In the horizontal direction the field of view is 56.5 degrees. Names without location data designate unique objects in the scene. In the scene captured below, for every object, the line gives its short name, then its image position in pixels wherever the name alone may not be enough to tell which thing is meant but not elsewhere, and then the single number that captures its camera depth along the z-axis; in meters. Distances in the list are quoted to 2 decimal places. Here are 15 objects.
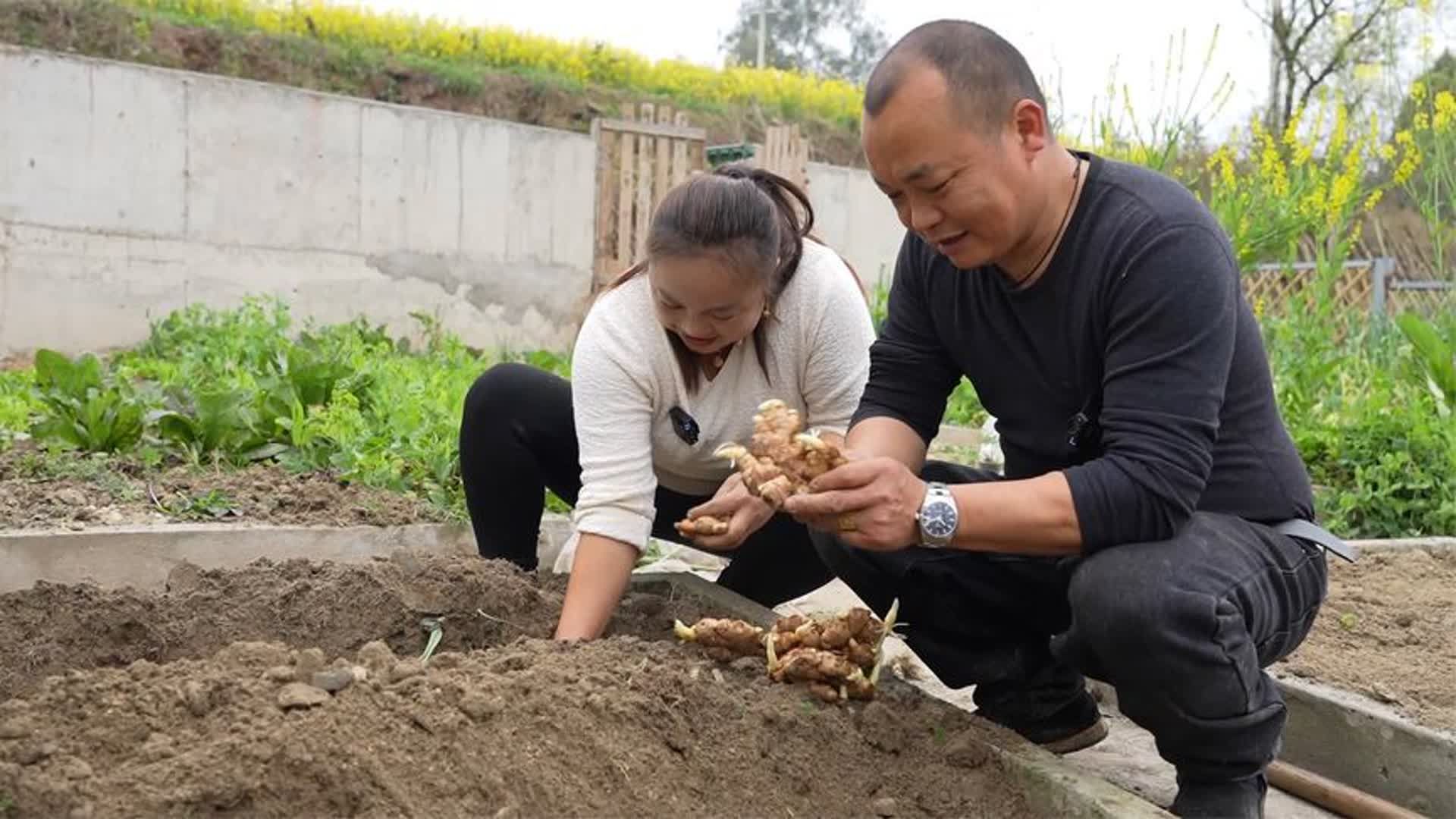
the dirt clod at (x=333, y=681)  1.93
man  1.95
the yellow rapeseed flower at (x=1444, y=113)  5.37
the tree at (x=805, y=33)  35.91
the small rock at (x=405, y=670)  1.99
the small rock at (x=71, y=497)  3.89
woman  2.46
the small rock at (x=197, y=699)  1.87
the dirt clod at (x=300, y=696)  1.85
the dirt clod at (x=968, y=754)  2.09
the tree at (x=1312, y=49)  18.47
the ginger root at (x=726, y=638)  2.38
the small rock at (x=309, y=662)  1.96
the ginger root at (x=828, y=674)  2.22
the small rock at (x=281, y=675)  1.93
